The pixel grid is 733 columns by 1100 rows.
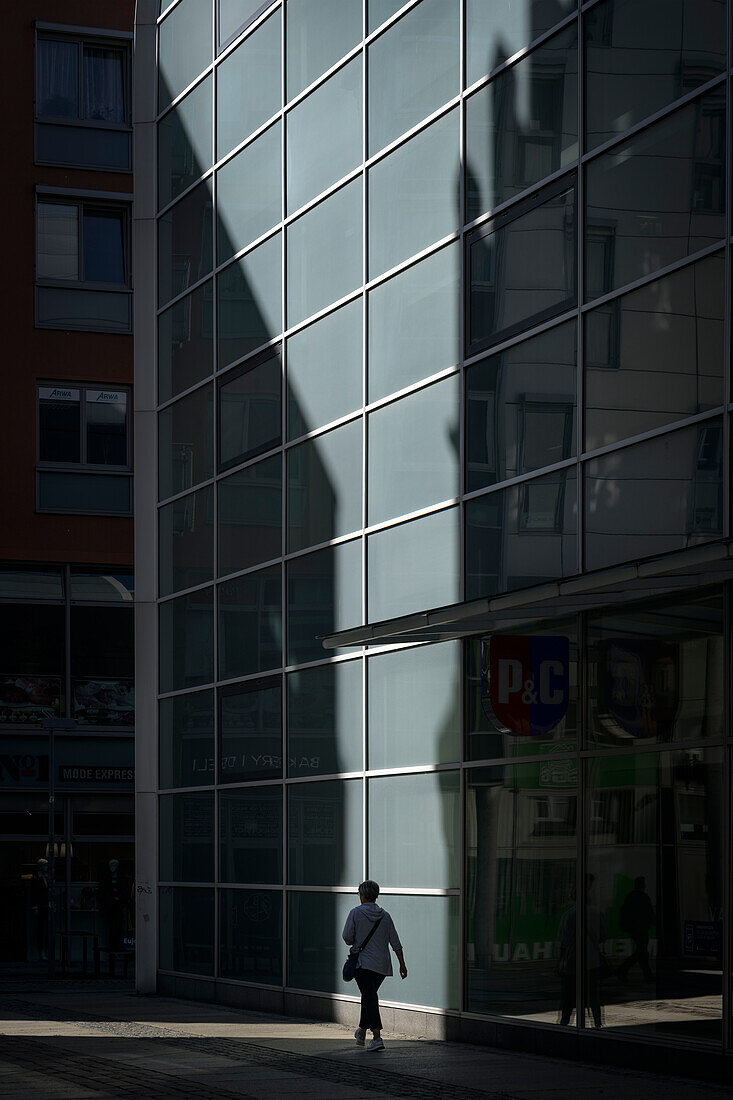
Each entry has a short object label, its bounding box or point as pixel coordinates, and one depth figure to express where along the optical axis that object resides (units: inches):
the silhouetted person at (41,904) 1204.5
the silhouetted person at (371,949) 611.8
